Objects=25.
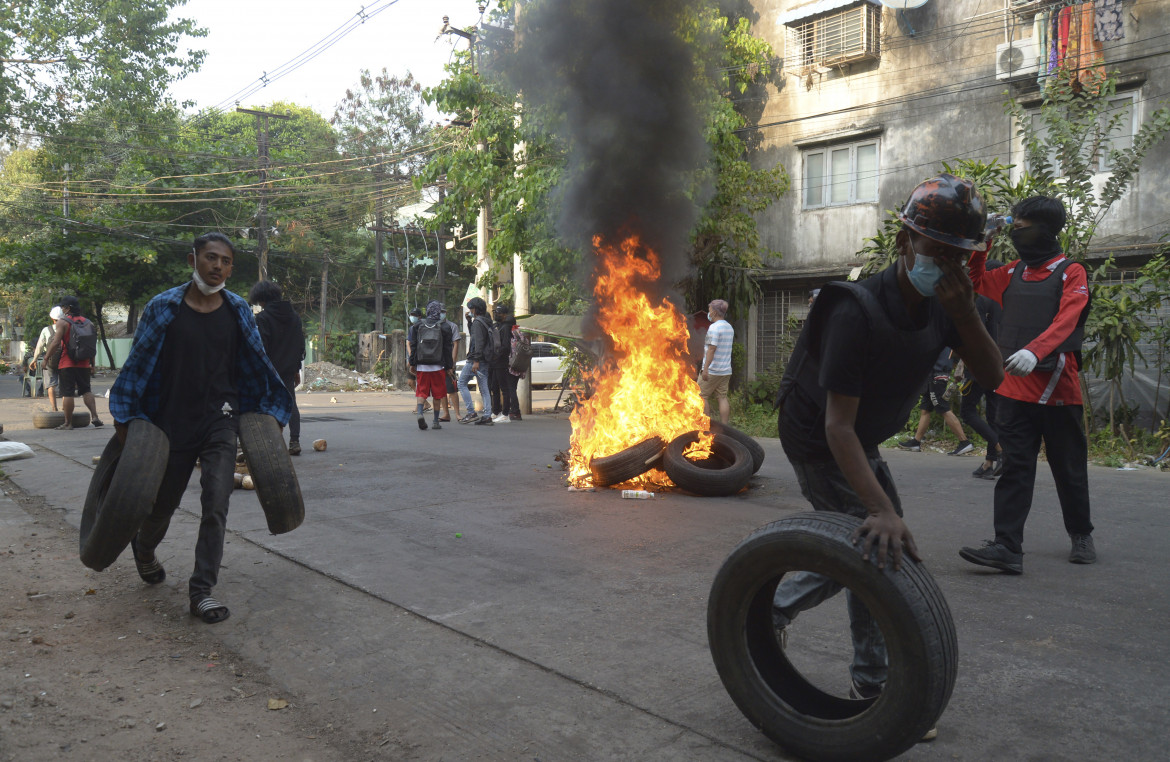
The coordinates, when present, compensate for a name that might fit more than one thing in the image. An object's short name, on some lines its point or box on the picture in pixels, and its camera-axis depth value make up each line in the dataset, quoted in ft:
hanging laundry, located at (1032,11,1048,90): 41.29
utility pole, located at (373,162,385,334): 106.73
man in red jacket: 15.26
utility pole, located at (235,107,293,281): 97.60
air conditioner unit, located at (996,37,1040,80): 42.42
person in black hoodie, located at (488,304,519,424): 46.39
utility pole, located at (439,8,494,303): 55.67
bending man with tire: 7.89
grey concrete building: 39.65
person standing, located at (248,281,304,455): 27.45
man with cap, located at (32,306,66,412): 40.47
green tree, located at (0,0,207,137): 64.23
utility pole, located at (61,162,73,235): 93.97
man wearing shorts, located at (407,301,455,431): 39.81
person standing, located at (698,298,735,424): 34.94
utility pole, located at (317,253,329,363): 115.43
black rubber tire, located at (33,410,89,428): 40.34
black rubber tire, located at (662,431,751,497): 22.86
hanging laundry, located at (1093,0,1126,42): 39.45
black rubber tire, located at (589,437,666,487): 23.56
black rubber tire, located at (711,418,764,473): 23.95
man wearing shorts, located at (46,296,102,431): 37.68
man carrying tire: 13.02
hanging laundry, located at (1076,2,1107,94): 39.93
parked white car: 78.28
